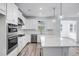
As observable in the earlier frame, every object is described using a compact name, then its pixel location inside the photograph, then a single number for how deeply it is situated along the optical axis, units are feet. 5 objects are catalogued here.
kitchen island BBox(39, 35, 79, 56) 4.11
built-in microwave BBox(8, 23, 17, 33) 4.90
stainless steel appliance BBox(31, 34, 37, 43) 9.72
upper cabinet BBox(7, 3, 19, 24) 4.83
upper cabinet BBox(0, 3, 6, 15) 3.92
